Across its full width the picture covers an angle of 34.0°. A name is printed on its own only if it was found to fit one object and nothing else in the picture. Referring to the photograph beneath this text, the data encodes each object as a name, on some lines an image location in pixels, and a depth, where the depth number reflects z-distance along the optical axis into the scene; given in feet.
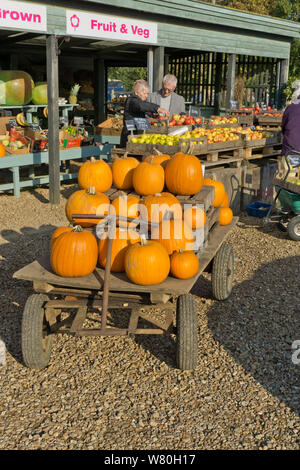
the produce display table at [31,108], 32.15
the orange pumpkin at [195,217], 13.02
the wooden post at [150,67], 33.73
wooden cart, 11.00
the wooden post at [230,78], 41.75
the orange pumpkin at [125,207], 13.12
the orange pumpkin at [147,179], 14.14
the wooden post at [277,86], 50.39
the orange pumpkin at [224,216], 16.38
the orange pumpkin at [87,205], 13.17
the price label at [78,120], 35.68
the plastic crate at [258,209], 26.61
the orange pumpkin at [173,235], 12.23
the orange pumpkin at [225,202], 17.48
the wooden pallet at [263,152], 28.66
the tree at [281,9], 69.05
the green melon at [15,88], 31.91
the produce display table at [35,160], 28.50
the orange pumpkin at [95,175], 14.61
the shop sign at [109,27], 27.55
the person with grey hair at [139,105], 25.48
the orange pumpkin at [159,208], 12.84
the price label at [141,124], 23.97
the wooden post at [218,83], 51.52
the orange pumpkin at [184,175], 14.28
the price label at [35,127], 30.78
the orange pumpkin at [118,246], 11.89
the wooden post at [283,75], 50.26
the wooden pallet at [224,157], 25.93
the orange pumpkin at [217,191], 16.61
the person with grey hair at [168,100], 28.25
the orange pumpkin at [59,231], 12.57
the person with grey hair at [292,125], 25.36
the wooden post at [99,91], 50.91
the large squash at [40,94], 33.24
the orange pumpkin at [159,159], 15.44
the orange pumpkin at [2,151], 28.02
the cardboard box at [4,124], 30.89
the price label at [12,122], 31.27
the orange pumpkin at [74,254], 11.29
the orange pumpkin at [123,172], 15.16
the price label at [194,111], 30.67
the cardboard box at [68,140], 31.63
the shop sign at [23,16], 24.26
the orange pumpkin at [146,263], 10.85
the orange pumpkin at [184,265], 11.50
